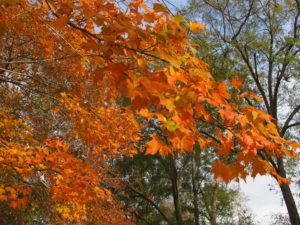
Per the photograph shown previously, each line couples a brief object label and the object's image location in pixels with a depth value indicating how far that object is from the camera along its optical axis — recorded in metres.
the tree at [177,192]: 22.42
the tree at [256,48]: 15.06
